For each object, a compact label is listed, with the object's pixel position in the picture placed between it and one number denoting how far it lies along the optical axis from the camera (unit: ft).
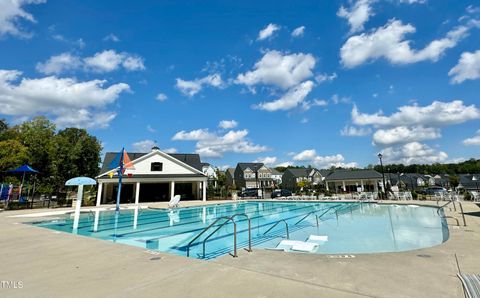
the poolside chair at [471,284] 11.16
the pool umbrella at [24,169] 70.13
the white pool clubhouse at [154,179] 96.32
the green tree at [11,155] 100.53
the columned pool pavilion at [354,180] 169.37
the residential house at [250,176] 209.56
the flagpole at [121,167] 73.63
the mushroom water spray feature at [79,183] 45.93
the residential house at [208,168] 225.15
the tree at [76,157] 105.60
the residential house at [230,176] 233.60
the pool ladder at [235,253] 19.06
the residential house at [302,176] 214.28
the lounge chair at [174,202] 72.93
